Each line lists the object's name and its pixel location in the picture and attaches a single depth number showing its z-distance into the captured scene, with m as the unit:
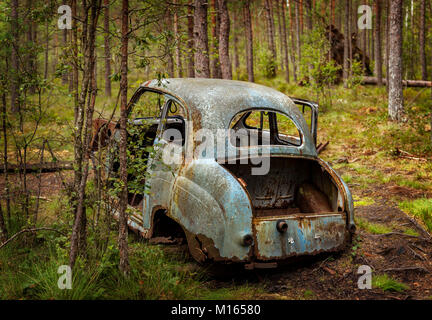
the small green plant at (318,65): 12.25
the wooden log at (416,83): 15.44
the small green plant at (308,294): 3.38
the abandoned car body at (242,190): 3.30
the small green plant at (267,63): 22.00
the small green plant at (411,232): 4.69
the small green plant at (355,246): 4.08
